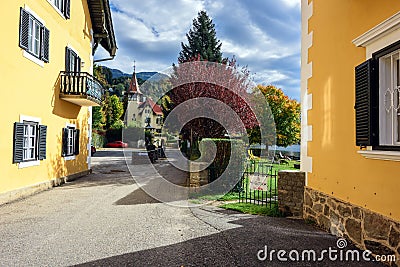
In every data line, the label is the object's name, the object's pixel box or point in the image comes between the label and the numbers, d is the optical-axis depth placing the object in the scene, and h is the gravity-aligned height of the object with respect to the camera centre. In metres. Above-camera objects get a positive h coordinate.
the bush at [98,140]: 34.77 +0.03
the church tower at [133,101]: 41.33 +6.45
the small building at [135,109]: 34.92 +3.99
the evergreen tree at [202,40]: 25.32 +8.80
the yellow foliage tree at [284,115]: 25.70 +2.36
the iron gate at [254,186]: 8.38 -1.34
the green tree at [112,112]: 40.47 +3.99
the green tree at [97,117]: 34.25 +2.68
